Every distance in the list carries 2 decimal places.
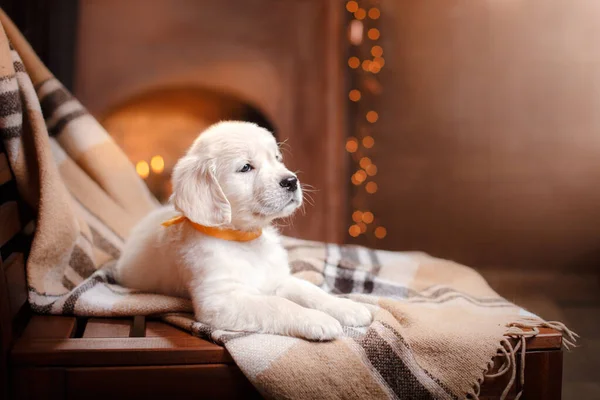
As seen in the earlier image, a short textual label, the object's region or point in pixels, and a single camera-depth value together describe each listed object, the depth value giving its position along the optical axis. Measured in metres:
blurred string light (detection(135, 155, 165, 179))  2.66
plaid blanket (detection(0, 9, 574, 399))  1.24
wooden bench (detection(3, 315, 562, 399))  1.25
